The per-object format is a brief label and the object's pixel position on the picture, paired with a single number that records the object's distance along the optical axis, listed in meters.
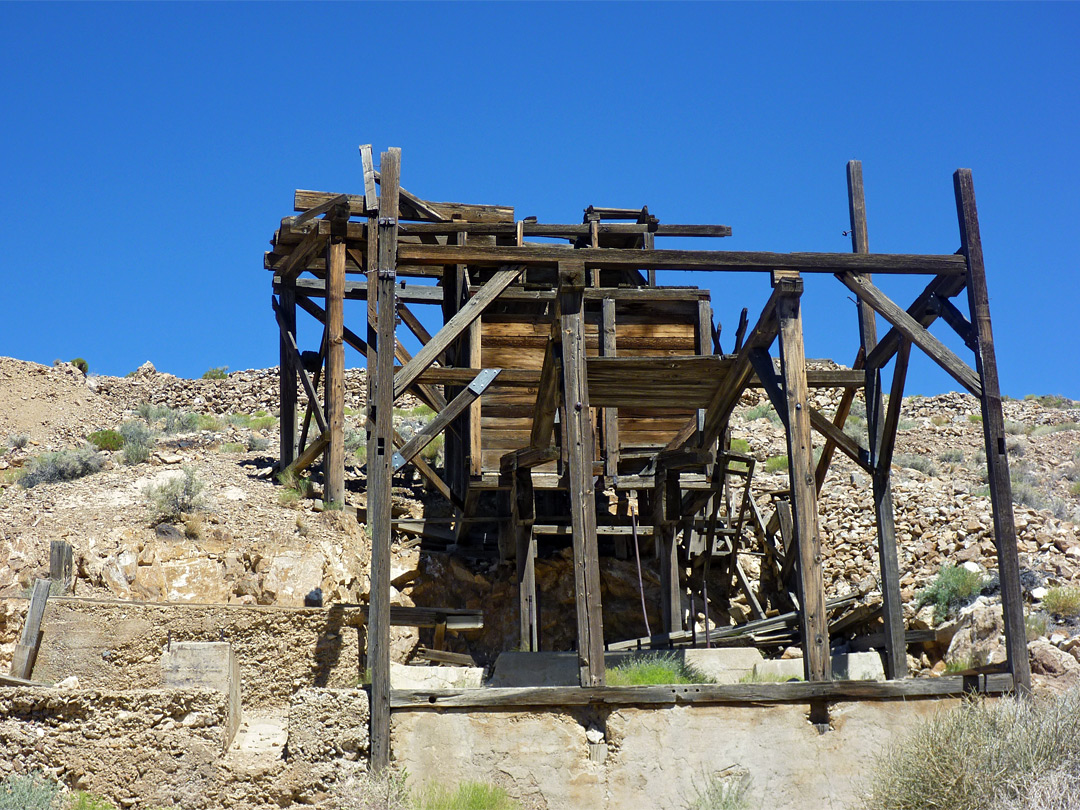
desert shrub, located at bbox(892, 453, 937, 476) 19.17
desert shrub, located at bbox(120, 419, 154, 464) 15.10
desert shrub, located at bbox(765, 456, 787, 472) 18.69
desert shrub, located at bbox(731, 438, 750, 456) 20.30
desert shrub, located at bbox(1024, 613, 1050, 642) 10.07
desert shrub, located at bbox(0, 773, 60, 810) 6.75
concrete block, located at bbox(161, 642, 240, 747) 8.21
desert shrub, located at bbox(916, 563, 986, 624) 11.47
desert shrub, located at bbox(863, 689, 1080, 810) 6.64
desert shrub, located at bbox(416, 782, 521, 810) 7.01
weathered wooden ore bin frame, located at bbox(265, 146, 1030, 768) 8.05
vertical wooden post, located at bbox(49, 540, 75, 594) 9.80
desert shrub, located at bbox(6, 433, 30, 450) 18.61
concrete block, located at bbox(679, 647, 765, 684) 9.65
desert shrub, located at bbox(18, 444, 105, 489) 14.09
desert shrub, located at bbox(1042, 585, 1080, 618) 10.37
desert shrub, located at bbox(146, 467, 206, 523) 11.85
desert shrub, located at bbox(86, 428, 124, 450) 17.75
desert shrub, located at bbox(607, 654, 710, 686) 8.53
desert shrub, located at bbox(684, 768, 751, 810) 7.14
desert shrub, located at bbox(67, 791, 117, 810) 7.04
